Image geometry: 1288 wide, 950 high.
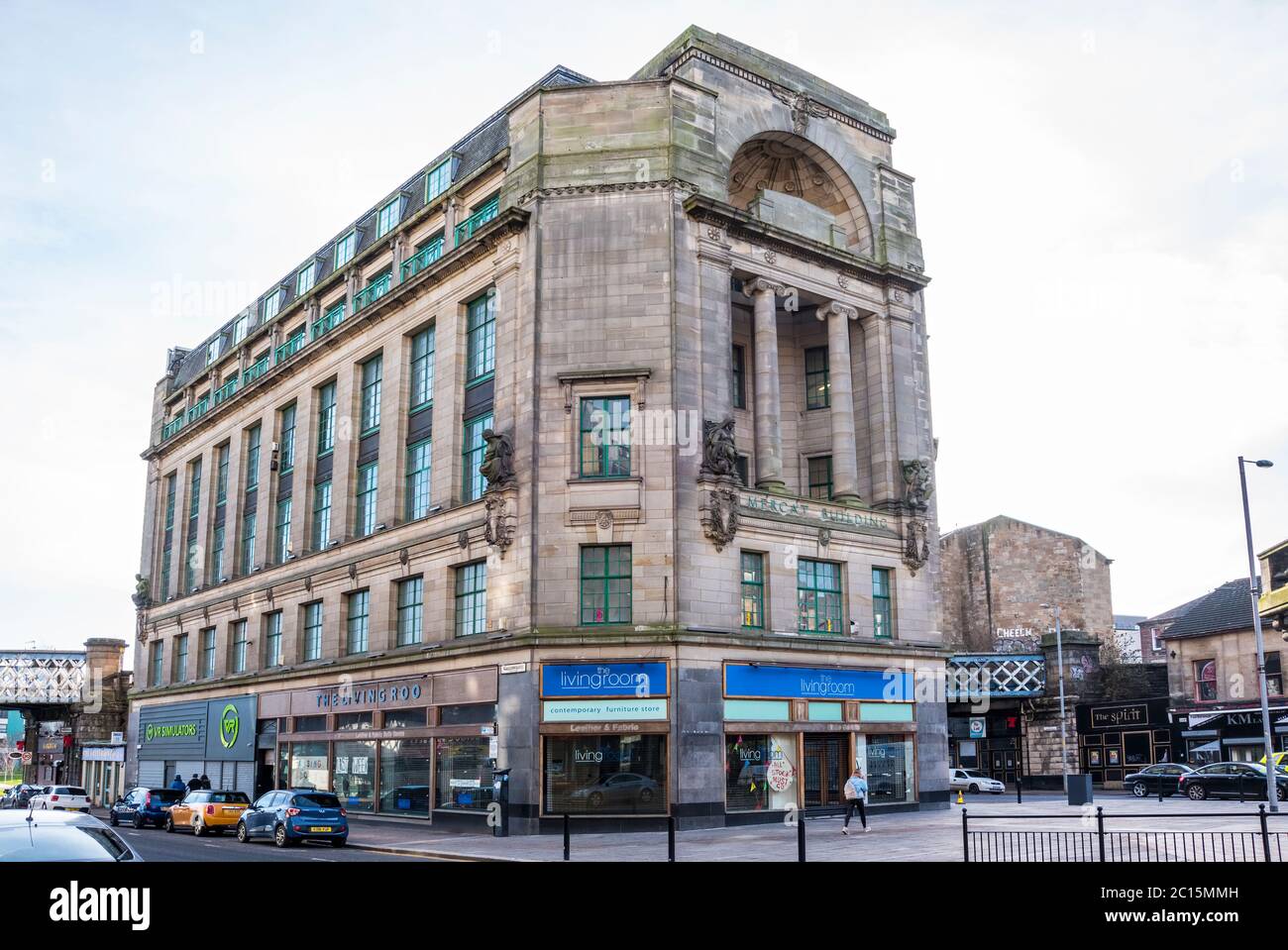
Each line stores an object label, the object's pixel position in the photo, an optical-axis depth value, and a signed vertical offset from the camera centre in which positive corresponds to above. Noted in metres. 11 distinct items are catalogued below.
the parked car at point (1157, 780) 44.16 -3.82
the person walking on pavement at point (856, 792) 29.41 -2.80
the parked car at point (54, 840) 8.62 -1.17
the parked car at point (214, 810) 35.78 -3.76
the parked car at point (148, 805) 41.59 -4.21
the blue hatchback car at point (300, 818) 29.50 -3.36
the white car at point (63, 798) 47.22 -4.60
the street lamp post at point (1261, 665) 31.95 +0.52
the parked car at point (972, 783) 55.66 -4.84
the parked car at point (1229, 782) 39.12 -3.50
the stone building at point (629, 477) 33.53 +7.17
